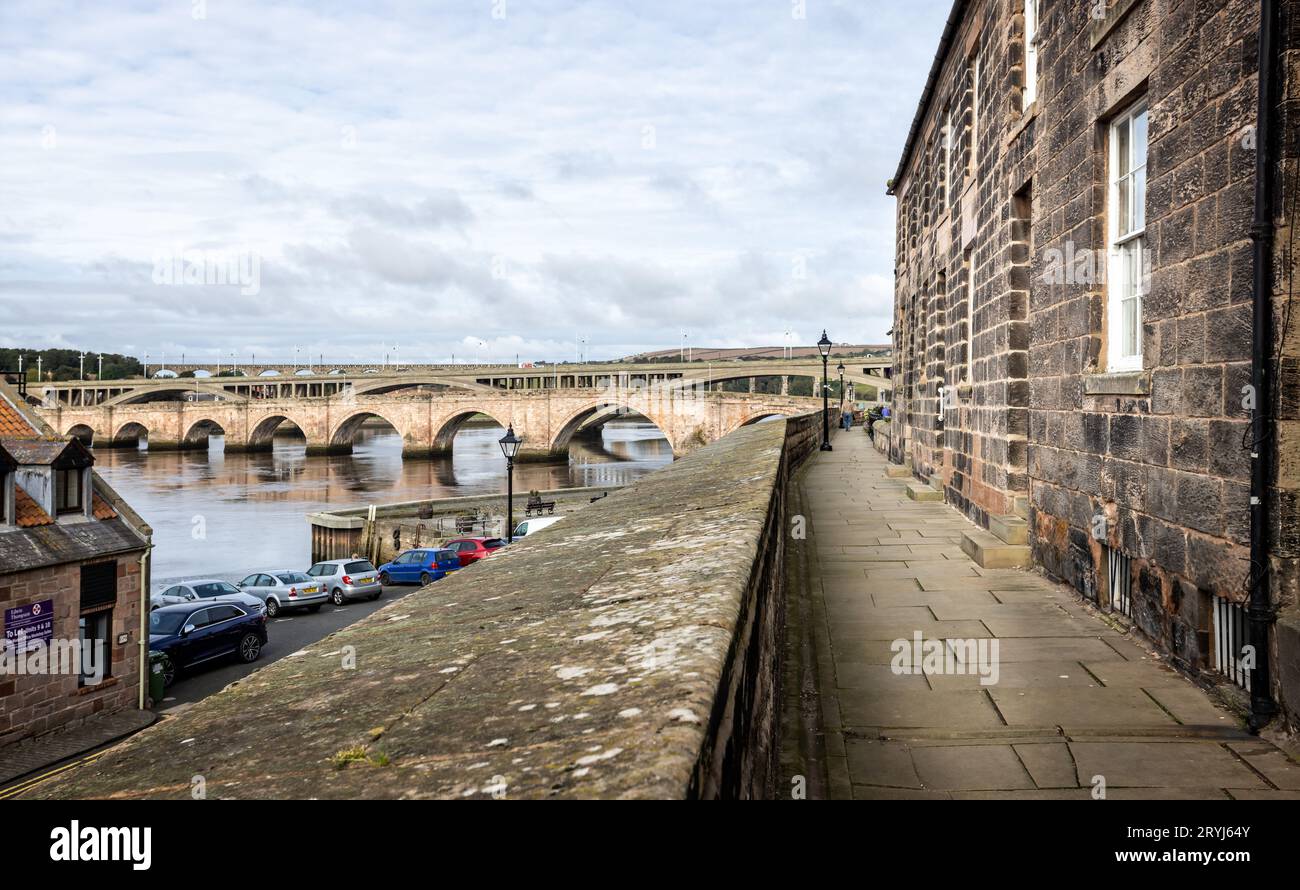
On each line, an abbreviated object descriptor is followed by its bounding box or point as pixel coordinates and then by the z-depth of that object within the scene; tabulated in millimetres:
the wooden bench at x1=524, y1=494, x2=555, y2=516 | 32866
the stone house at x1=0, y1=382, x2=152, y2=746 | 14836
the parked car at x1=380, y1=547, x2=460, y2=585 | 26125
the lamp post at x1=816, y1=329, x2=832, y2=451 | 21969
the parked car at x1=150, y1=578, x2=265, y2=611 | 22469
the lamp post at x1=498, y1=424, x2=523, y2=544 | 20438
